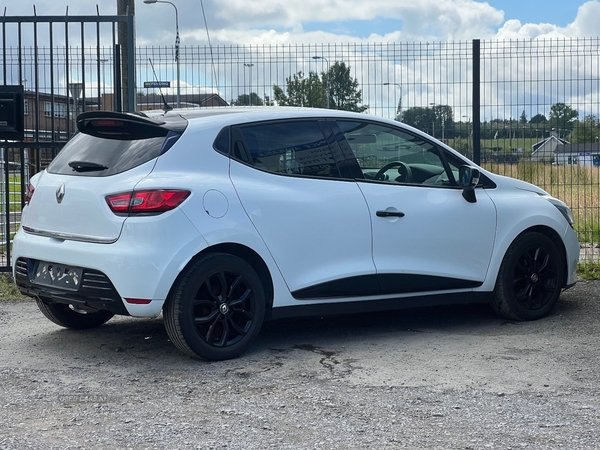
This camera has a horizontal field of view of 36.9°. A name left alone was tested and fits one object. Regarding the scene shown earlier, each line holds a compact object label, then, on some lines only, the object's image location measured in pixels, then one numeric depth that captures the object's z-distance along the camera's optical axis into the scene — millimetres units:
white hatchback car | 5410
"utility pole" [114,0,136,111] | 9594
